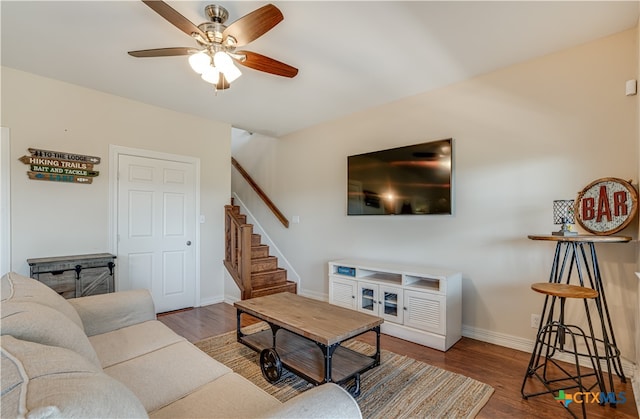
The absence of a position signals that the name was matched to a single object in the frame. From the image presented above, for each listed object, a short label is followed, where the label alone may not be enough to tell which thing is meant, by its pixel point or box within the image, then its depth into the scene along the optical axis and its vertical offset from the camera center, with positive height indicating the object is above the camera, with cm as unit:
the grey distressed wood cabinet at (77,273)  288 -59
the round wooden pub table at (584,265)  207 -43
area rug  195 -126
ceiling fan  180 +112
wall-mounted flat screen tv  322 +37
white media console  286 -88
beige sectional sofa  72 -64
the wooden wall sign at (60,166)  301 +49
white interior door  364 -20
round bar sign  217 +4
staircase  414 -76
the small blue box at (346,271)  359 -69
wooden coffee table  202 -97
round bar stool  195 -115
